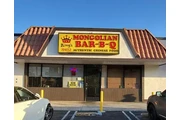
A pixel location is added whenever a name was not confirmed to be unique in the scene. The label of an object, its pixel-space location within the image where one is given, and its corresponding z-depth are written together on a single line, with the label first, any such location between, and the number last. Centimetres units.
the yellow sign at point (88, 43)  1566
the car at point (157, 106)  826
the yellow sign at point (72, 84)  1738
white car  627
